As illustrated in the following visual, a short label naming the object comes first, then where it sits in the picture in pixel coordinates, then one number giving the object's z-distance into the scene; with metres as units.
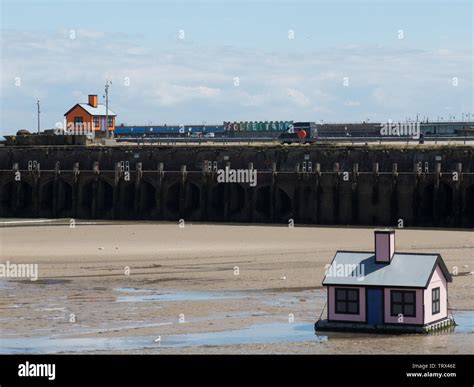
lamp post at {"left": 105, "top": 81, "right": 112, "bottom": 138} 98.81
